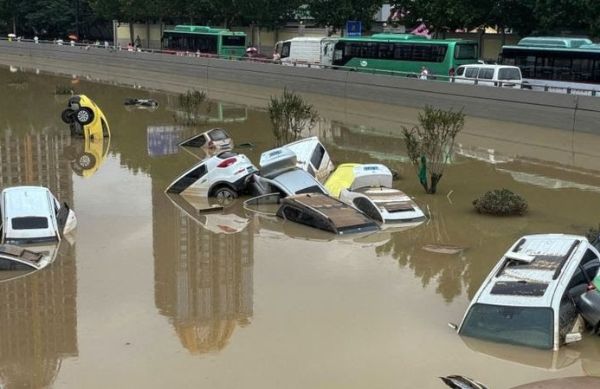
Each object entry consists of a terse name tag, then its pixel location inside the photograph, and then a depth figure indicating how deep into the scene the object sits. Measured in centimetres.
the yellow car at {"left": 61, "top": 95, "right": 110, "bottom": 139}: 2539
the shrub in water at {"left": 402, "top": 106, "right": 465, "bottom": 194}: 1773
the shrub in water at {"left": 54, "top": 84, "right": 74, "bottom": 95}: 4099
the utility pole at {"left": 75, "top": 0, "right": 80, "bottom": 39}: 7682
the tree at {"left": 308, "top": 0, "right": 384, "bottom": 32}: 5231
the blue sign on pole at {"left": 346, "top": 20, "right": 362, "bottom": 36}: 4472
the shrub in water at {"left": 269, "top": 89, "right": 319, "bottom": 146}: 2283
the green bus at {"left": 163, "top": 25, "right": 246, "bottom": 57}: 5275
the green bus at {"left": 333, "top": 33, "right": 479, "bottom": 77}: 3631
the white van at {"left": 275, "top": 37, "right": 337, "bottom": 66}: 4244
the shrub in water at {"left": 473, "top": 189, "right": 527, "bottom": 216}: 1574
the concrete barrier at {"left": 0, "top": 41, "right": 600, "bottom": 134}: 2817
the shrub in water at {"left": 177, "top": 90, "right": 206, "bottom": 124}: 3025
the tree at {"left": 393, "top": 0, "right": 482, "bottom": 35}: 4078
